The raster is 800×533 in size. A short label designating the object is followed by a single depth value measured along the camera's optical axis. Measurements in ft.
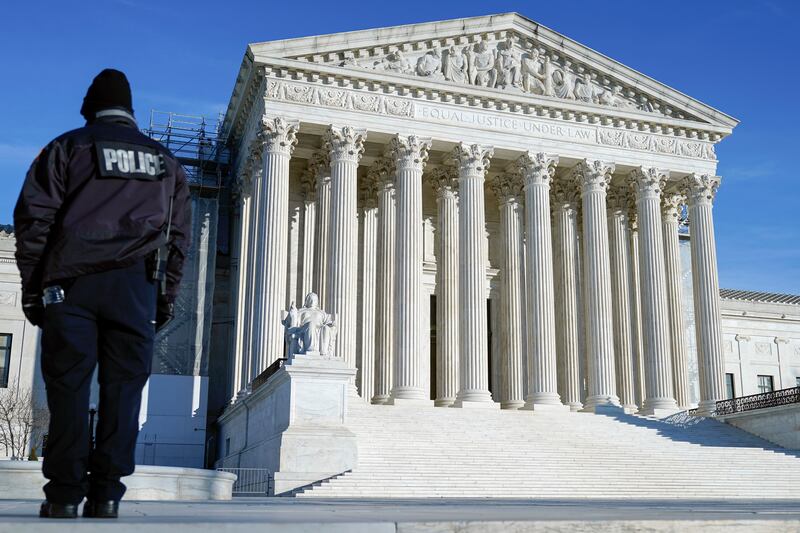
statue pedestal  83.82
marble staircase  83.92
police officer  17.84
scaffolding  145.69
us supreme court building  118.01
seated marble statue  90.43
